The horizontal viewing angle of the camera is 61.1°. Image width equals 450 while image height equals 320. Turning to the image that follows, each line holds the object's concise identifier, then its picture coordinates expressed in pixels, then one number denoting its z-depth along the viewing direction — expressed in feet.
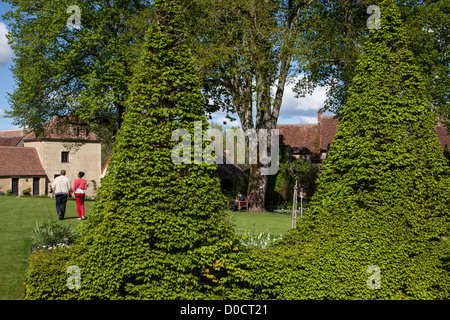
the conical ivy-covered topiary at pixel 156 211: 17.85
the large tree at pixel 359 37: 62.54
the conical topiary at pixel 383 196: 20.65
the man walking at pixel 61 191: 44.01
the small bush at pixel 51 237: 25.89
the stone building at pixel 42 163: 144.56
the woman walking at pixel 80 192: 43.37
